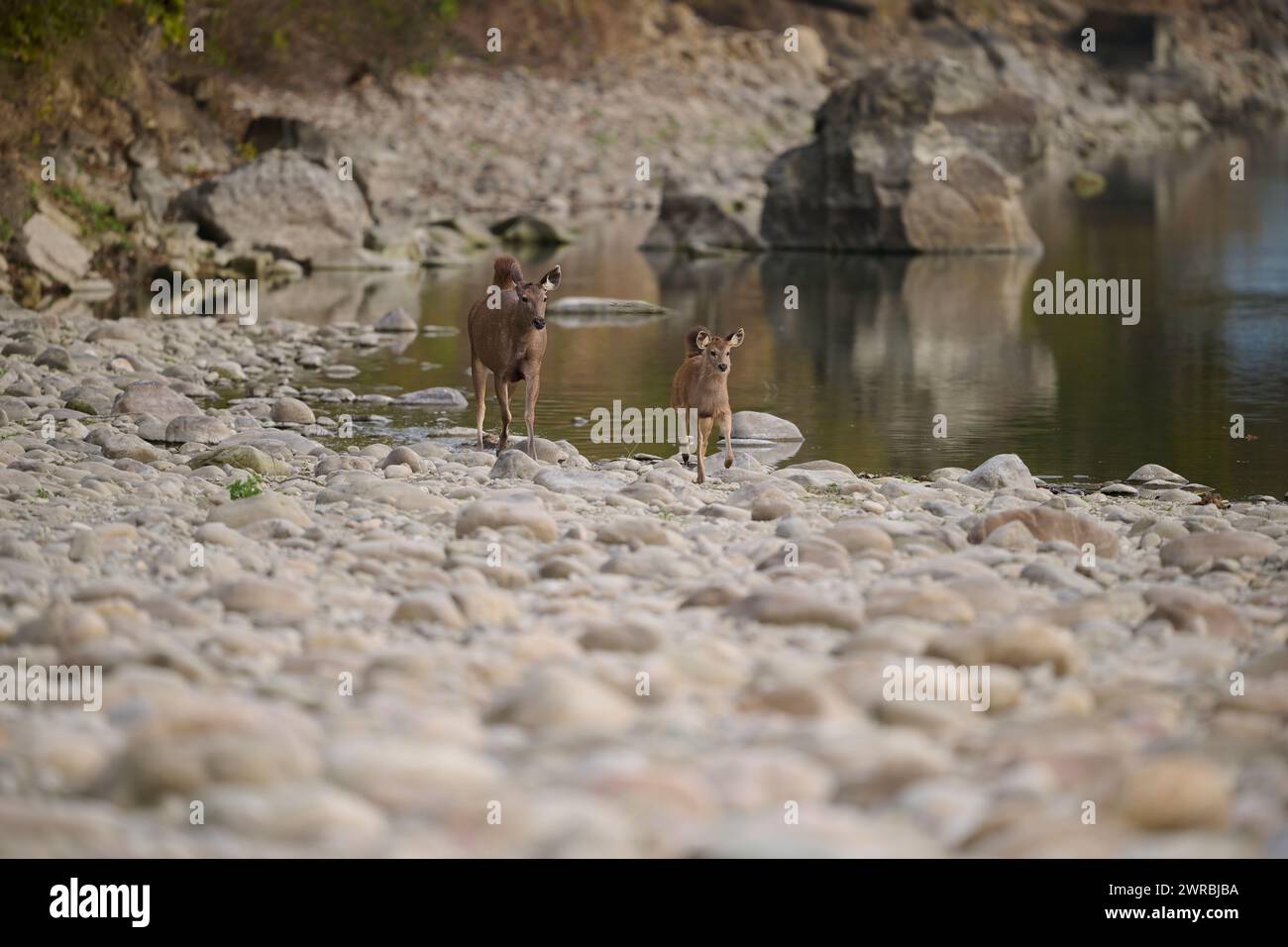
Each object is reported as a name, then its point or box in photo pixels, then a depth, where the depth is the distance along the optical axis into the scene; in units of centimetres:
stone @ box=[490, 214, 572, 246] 2877
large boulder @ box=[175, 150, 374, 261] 2344
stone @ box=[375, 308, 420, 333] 1773
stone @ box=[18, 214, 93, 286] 1936
